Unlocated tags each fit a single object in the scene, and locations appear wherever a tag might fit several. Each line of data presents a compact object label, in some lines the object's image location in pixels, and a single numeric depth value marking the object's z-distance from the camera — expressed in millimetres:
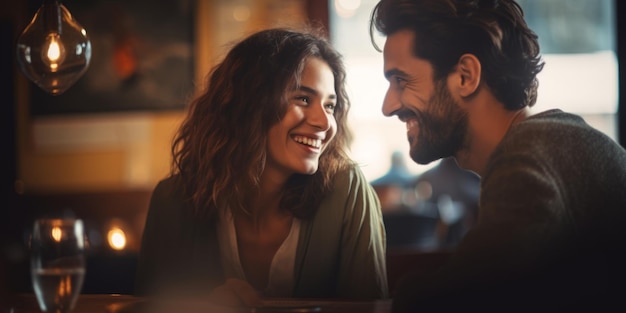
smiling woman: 2092
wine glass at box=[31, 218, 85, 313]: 1756
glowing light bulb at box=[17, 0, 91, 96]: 2132
